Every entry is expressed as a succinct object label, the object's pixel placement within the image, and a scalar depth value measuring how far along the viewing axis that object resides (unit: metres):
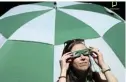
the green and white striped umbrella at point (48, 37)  3.19
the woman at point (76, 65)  2.84
